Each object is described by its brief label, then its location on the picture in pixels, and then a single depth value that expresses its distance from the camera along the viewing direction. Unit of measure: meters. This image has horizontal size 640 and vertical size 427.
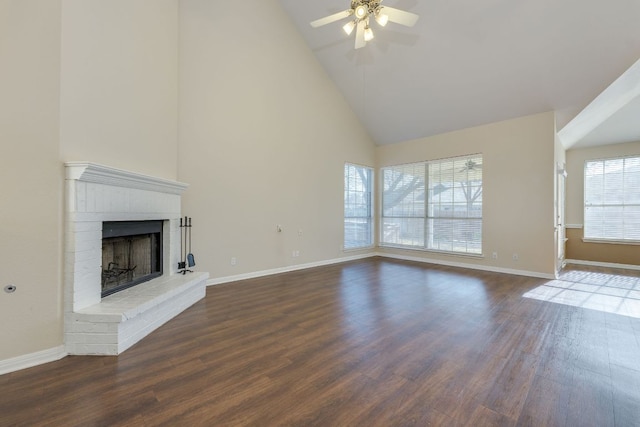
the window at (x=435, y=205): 5.89
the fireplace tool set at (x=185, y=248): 3.89
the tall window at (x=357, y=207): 6.74
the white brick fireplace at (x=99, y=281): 2.29
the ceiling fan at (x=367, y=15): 3.07
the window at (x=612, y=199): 6.07
